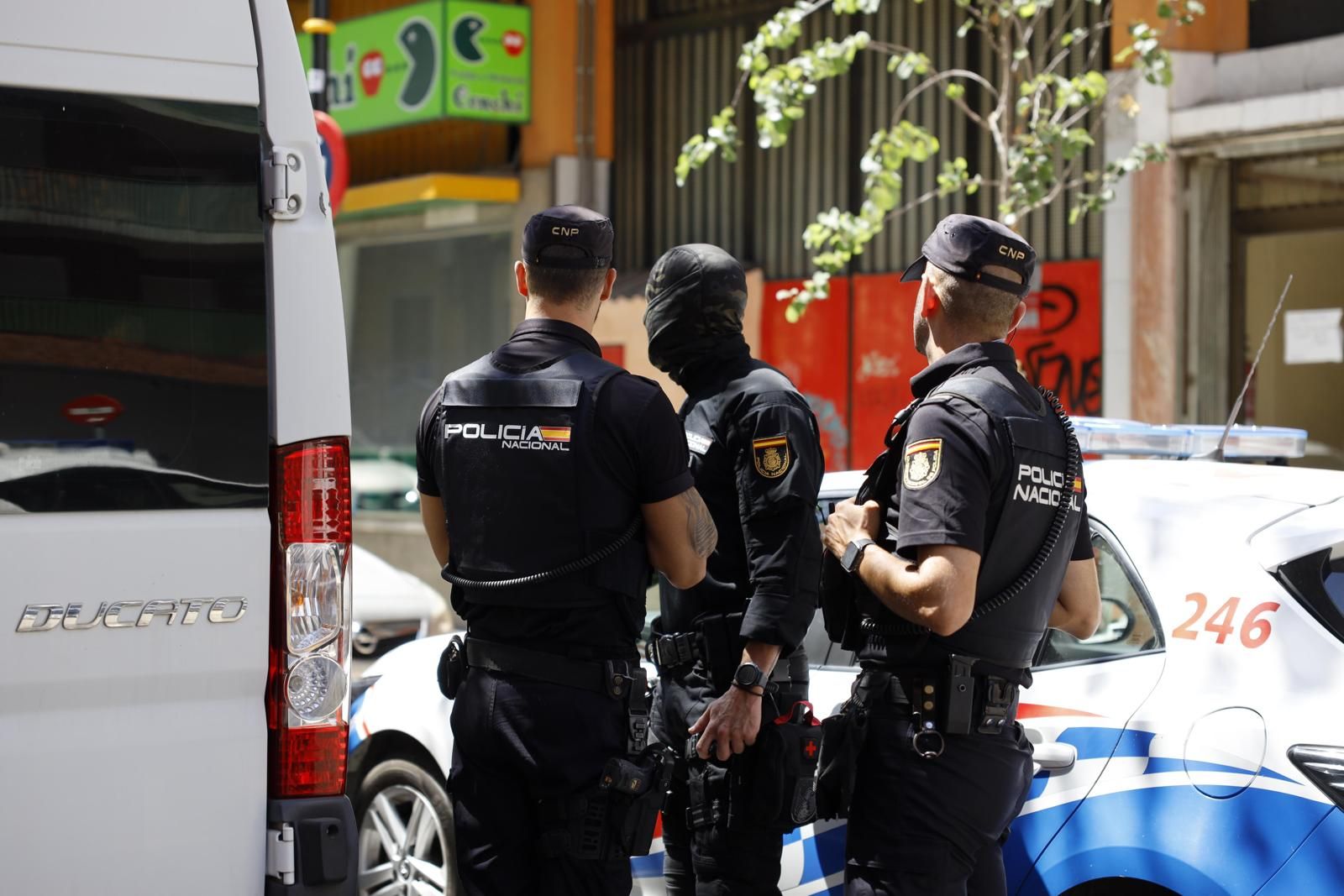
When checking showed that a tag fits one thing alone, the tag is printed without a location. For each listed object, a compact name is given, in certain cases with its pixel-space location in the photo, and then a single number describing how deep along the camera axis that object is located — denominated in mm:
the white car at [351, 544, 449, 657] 8258
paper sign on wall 9312
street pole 10609
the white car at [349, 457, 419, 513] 15172
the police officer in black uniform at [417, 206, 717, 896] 3307
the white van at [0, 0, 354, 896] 2701
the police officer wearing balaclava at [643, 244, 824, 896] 3596
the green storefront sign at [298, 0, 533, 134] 13500
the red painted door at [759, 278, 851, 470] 12062
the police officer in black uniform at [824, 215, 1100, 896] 3096
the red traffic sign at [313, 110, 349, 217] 10362
